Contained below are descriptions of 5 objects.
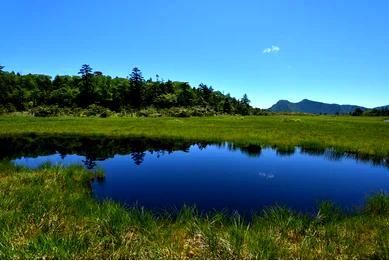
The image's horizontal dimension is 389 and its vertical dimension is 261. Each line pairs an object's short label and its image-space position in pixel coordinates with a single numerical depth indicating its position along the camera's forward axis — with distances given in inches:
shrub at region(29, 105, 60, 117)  3274.1
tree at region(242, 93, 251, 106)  6000.0
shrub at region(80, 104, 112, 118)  3343.3
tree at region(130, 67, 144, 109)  4517.7
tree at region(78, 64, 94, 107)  4274.1
